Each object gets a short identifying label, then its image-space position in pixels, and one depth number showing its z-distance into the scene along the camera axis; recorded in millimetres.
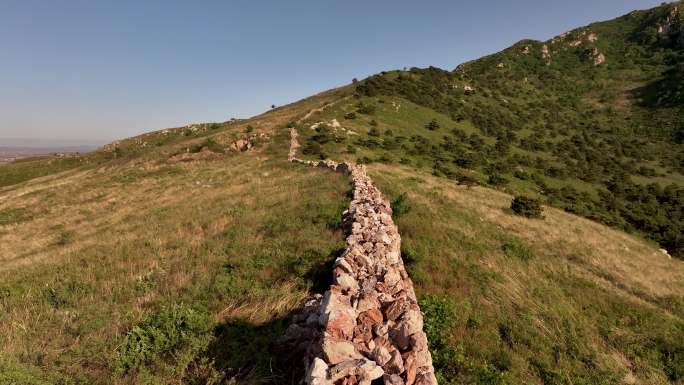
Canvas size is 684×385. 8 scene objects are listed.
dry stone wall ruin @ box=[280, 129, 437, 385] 4566
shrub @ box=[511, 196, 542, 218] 26078
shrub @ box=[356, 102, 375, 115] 53781
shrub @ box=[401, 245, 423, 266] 12133
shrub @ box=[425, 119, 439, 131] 55625
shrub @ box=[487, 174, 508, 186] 38088
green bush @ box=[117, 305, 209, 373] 6031
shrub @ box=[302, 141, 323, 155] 36156
